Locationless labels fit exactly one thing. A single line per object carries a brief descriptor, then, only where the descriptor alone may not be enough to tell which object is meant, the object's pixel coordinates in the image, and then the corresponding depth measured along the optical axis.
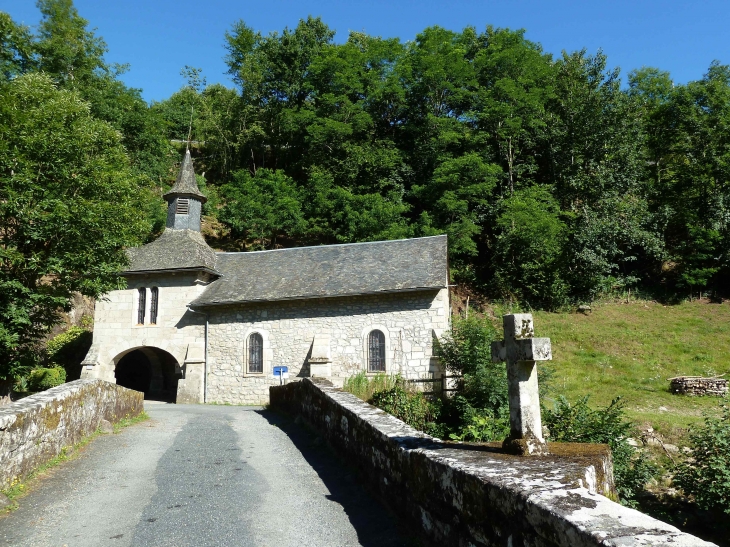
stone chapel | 18.59
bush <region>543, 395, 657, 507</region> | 8.54
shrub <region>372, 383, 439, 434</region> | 12.68
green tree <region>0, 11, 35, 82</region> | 29.95
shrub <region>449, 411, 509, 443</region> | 8.47
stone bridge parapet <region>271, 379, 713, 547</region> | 2.62
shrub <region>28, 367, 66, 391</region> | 22.20
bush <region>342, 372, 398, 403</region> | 14.47
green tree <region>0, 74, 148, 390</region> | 13.40
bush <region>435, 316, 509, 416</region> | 12.30
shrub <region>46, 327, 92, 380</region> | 25.03
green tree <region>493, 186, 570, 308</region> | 28.08
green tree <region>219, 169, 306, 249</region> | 31.28
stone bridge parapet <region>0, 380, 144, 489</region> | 6.31
